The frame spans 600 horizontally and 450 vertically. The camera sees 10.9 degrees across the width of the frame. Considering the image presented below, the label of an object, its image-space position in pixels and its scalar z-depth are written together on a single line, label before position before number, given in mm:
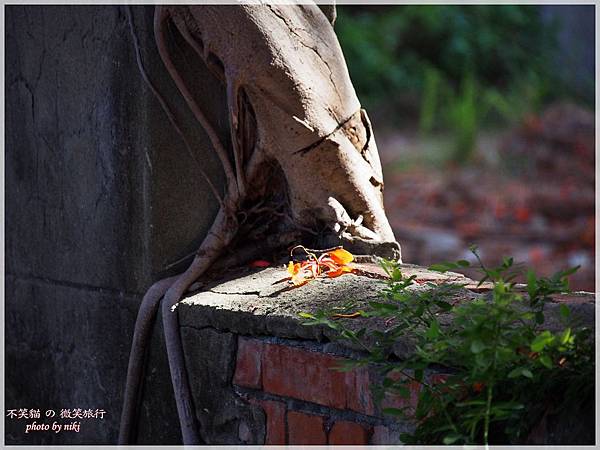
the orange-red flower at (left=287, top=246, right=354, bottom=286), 4040
